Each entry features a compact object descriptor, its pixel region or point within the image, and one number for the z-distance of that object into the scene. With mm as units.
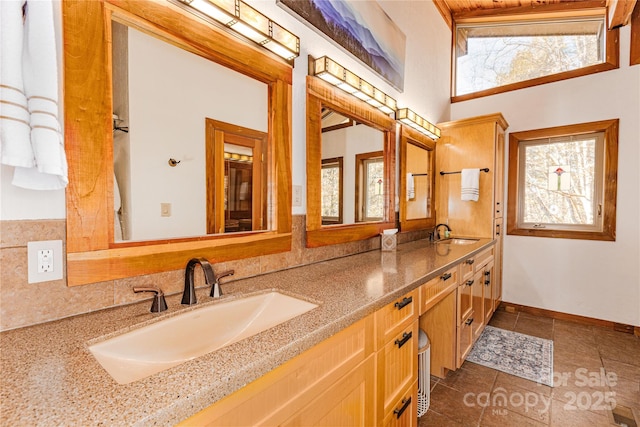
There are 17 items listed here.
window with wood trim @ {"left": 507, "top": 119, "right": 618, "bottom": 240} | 2844
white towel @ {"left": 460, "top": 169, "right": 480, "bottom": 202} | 2955
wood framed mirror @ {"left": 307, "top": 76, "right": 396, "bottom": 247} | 1680
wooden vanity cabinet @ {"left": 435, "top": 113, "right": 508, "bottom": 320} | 2963
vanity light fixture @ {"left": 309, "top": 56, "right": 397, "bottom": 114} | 1646
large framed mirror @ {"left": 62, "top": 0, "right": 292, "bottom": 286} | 875
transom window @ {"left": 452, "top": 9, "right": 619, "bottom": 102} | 2986
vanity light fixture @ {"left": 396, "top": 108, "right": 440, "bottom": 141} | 2482
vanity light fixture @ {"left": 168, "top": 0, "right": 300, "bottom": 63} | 1124
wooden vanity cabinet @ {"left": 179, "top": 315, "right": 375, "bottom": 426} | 648
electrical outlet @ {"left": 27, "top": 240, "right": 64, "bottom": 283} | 795
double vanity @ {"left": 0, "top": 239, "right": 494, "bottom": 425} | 496
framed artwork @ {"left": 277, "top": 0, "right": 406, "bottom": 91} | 1658
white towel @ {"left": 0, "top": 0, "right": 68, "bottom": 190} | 731
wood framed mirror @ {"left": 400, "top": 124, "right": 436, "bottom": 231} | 2559
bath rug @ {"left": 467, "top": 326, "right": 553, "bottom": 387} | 2145
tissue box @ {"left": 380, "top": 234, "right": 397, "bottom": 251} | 2180
